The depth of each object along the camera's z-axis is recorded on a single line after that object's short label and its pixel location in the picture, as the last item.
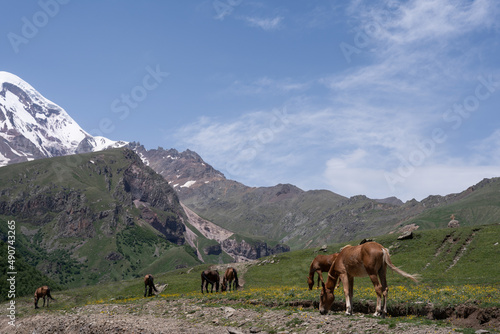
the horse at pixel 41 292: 47.96
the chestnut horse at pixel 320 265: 35.76
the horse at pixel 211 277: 46.44
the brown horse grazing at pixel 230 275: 47.26
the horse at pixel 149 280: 49.81
